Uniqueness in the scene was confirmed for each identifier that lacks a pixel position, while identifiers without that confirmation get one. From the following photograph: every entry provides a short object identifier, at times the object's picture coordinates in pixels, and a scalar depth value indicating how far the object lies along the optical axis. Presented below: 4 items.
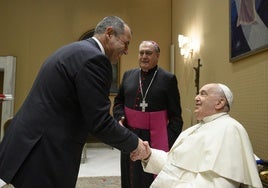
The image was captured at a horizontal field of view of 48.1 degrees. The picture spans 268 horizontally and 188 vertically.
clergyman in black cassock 2.36
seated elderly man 1.60
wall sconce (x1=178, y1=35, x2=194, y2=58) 5.02
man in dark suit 1.31
